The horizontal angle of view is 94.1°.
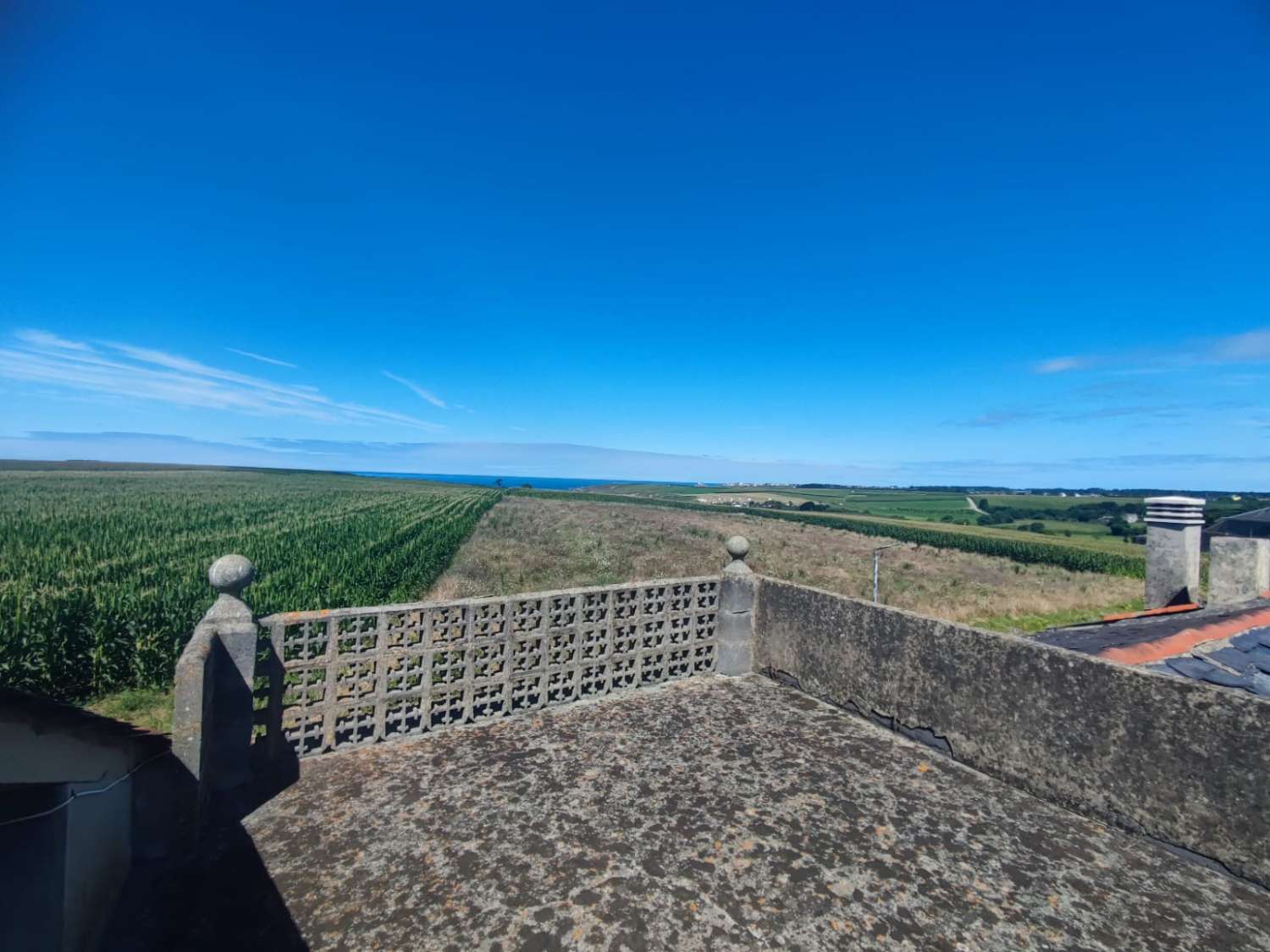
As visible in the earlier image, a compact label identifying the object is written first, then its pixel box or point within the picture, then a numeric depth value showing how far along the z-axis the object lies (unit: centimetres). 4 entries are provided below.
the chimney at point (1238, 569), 917
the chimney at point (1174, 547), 919
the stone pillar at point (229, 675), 441
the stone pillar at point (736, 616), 755
